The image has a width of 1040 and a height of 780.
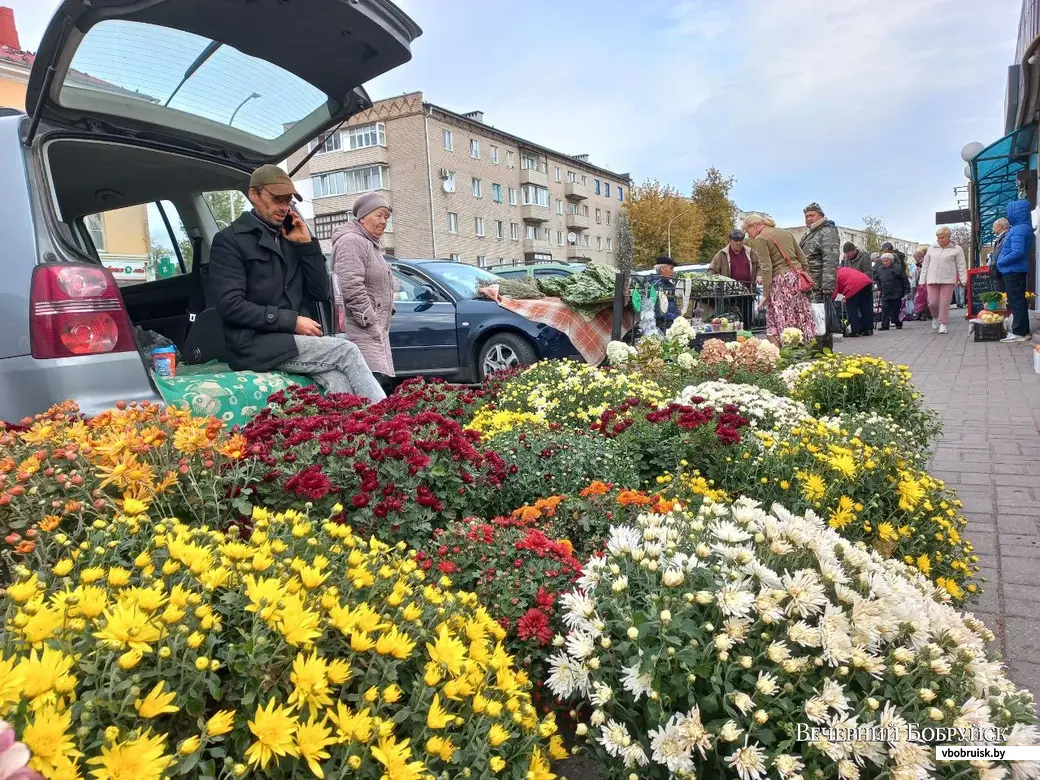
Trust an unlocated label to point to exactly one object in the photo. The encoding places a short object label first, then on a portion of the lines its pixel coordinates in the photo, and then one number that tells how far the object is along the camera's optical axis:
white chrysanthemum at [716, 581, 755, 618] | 1.54
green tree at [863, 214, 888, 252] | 87.19
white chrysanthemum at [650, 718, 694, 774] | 1.40
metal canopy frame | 13.91
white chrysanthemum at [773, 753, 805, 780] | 1.35
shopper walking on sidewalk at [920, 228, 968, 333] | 14.12
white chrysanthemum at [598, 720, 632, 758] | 1.48
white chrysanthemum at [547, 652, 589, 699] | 1.62
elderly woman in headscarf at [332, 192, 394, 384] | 4.89
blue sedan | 8.33
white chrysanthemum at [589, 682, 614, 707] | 1.52
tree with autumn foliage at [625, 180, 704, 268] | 56.66
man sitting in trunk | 3.58
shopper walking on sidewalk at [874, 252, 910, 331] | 16.75
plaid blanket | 7.74
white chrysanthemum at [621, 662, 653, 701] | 1.49
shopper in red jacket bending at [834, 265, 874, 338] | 15.41
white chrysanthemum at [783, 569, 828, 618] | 1.57
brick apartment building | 48.06
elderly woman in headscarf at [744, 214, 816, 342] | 8.52
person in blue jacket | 10.69
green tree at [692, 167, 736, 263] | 56.34
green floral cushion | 3.06
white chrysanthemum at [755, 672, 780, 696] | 1.43
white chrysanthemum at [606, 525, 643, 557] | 1.84
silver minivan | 2.59
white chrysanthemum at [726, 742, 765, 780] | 1.36
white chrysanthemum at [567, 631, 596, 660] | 1.60
